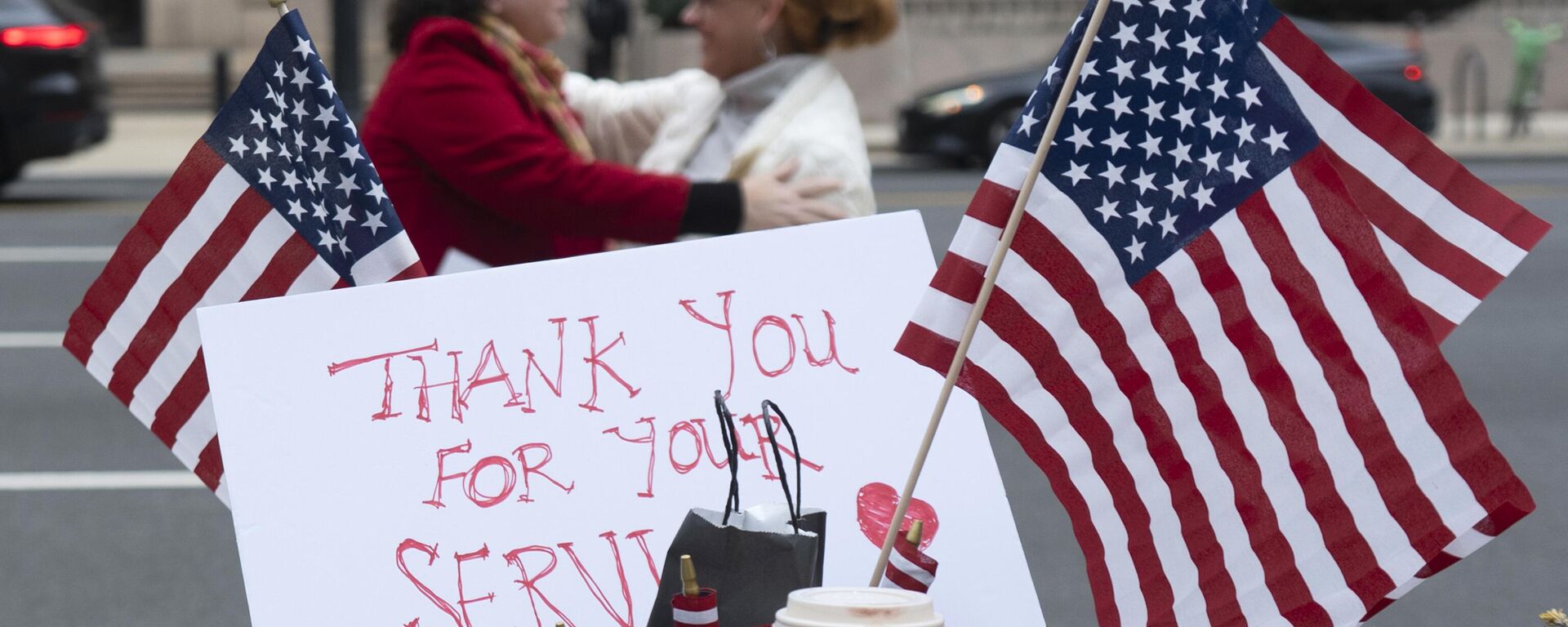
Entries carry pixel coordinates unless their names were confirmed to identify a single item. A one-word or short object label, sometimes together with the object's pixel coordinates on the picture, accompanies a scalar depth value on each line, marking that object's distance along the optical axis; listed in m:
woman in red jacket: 6.62
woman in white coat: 6.71
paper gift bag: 4.05
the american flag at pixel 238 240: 4.81
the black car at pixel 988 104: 36.50
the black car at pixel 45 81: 27.47
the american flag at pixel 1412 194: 4.32
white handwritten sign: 4.37
